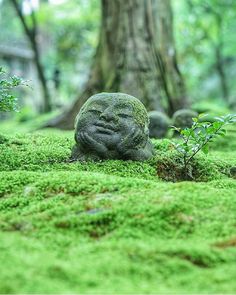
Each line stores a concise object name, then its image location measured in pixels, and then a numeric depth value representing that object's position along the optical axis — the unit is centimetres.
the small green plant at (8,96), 439
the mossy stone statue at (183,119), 709
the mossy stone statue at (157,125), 687
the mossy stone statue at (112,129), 439
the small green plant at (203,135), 412
